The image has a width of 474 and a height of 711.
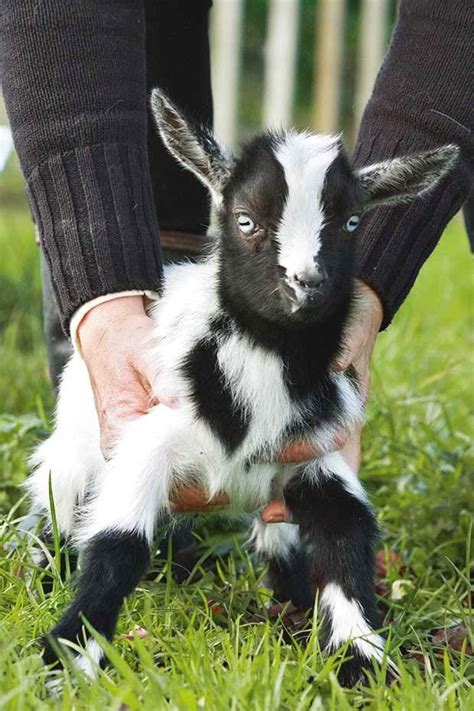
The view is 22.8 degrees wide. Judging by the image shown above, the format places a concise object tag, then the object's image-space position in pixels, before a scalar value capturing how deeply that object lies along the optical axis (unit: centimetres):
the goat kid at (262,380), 217
